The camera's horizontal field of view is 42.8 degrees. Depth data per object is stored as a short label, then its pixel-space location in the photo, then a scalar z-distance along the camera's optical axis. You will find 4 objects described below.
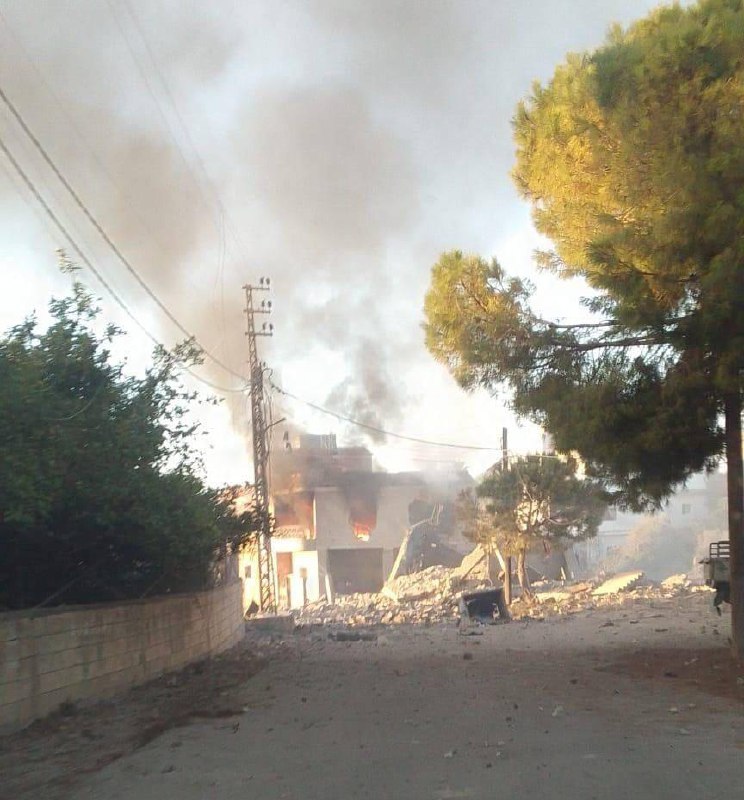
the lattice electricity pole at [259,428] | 32.00
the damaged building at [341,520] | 57.91
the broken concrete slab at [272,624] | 25.89
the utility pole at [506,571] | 35.50
